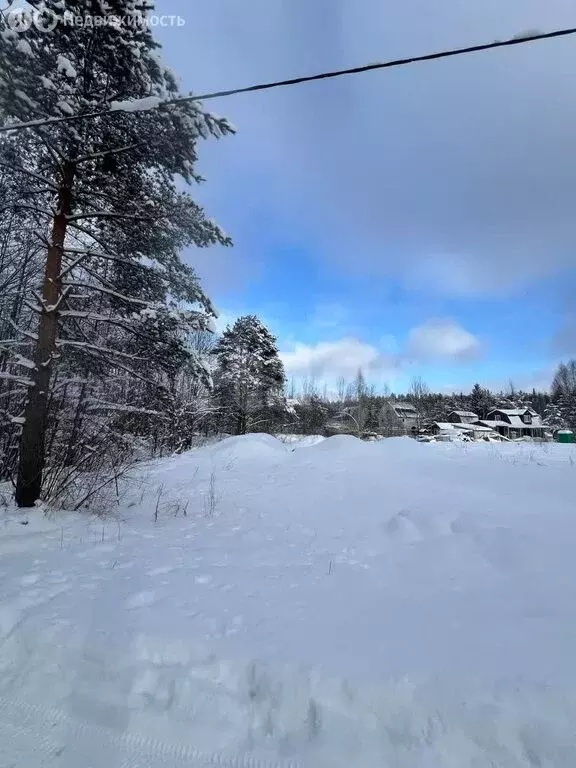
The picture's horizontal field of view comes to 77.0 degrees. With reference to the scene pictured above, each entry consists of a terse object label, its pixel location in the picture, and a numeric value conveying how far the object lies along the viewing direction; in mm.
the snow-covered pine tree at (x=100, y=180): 5023
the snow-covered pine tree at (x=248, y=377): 27812
